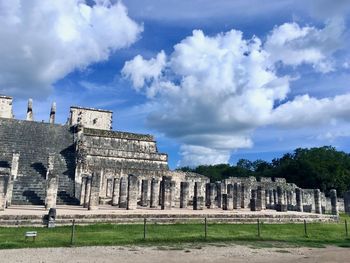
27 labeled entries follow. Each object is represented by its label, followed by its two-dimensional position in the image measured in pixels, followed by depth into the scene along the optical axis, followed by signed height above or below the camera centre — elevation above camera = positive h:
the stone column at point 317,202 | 26.91 +0.72
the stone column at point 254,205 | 23.62 +0.35
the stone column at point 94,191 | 18.59 +0.81
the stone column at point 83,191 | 21.62 +0.92
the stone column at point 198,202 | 22.14 +0.43
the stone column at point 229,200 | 23.80 +0.61
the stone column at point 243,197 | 25.81 +0.92
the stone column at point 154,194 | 21.95 +0.85
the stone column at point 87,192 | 20.47 +0.83
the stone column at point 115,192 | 24.05 +1.01
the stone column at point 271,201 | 28.83 +0.84
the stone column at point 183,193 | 22.50 +0.96
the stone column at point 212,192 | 24.70 +1.14
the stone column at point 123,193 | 21.68 +0.86
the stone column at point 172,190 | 21.33 +1.09
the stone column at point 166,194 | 20.83 +0.82
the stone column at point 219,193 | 25.44 +1.16
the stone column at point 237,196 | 25.23 +0.96
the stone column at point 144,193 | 23.02 +0.93
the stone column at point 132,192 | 19.84 +0.85
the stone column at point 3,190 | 16.28 +0.65
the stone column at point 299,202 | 27.94 +0.72
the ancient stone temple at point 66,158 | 21.31 +3.55
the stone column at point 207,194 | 24.84 +1.04
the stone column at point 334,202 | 25.23 +0.71
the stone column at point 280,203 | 25.19 +0.57
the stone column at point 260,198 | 24.00 +0.84
